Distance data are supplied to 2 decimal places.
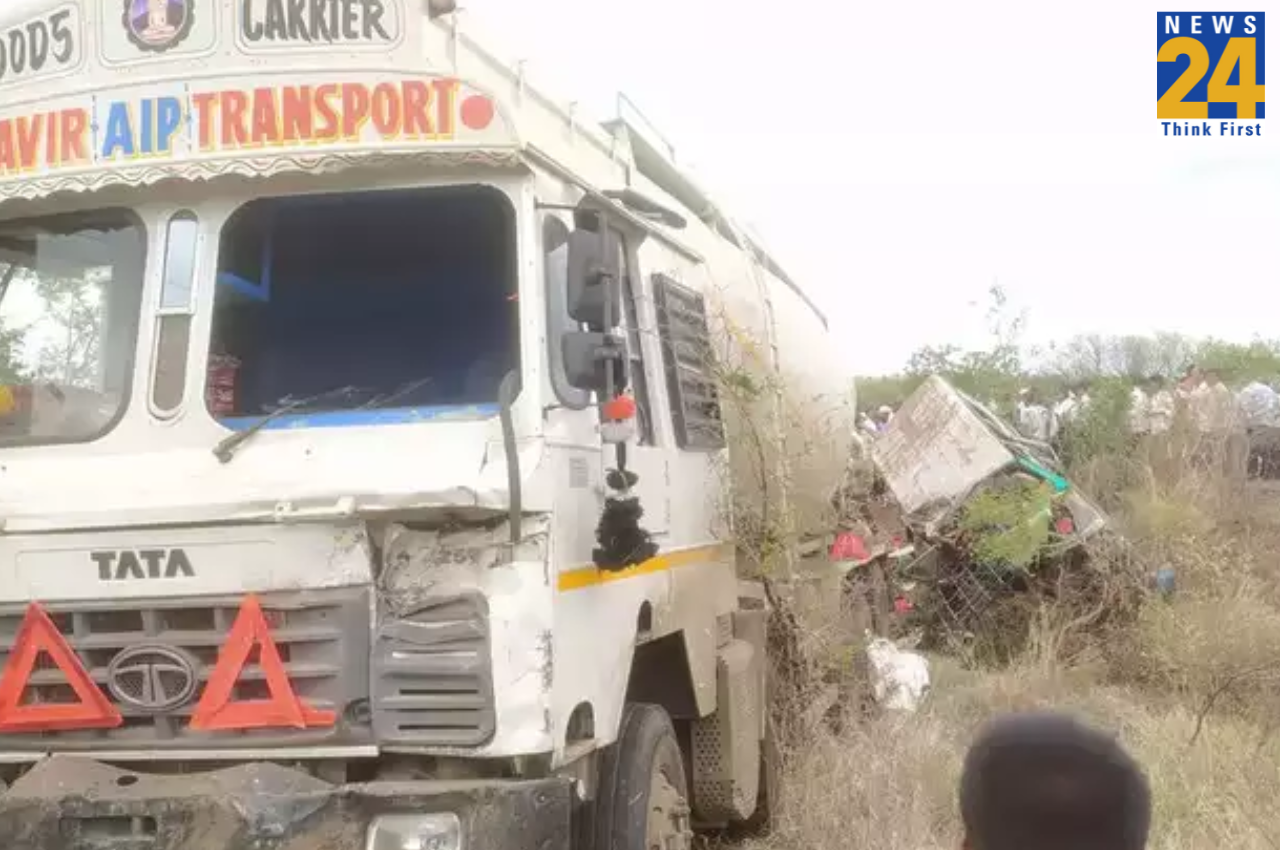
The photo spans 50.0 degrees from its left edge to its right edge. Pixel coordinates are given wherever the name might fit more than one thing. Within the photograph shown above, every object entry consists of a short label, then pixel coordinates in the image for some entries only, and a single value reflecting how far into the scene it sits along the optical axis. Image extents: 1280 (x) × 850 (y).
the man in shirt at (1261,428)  12.17
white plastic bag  8.23
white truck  3.71
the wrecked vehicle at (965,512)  9.87
